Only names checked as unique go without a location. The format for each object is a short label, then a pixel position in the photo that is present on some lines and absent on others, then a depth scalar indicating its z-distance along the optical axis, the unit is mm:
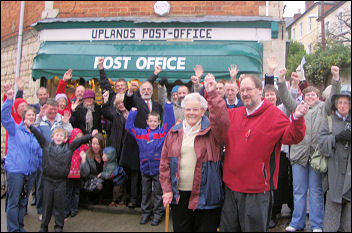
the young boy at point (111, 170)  5152
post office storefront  6629
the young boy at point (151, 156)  4738
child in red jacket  4984
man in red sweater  2729
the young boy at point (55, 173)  4250
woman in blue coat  4203
